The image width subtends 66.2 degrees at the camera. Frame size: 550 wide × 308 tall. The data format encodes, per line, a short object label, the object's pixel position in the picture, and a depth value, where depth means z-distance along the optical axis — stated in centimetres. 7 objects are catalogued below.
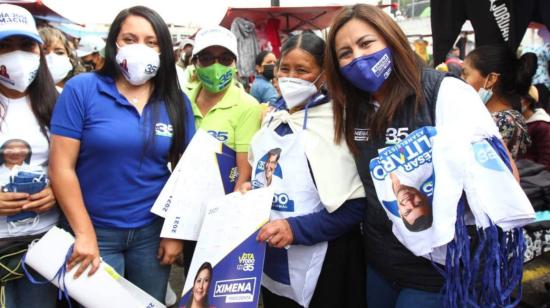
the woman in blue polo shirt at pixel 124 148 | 185
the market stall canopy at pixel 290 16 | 793
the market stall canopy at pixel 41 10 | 795
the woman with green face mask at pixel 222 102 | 230
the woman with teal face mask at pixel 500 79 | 264
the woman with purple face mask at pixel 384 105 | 159
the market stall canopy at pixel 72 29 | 997
